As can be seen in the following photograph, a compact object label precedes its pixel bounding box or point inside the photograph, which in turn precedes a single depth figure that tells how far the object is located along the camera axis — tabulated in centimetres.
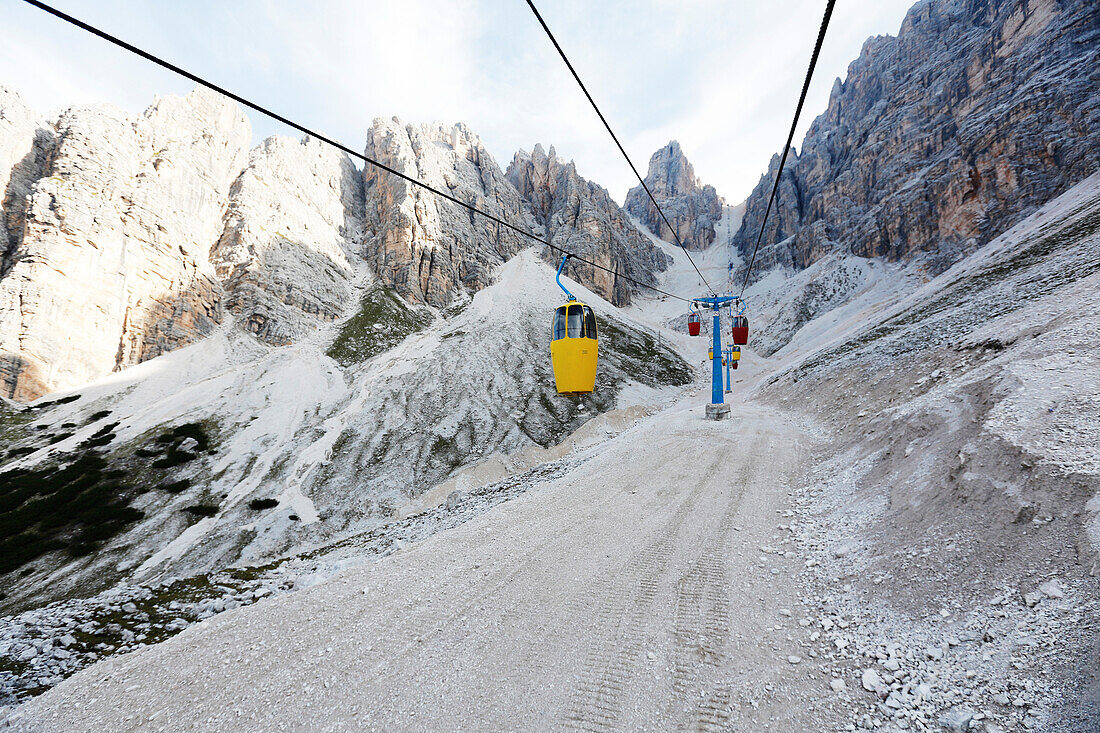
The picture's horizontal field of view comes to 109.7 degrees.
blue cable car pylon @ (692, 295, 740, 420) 2358
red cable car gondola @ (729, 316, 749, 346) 2739
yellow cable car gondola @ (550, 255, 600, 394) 1680
